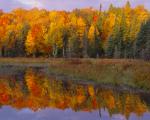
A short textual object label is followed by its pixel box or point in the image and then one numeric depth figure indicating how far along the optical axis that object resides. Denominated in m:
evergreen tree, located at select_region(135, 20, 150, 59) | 71.32
